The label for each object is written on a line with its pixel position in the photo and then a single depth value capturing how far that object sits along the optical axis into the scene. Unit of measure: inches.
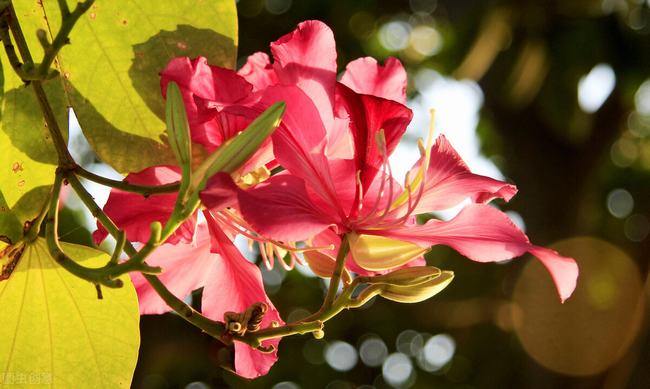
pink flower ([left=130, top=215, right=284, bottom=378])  38.6
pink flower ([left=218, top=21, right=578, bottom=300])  37.0
